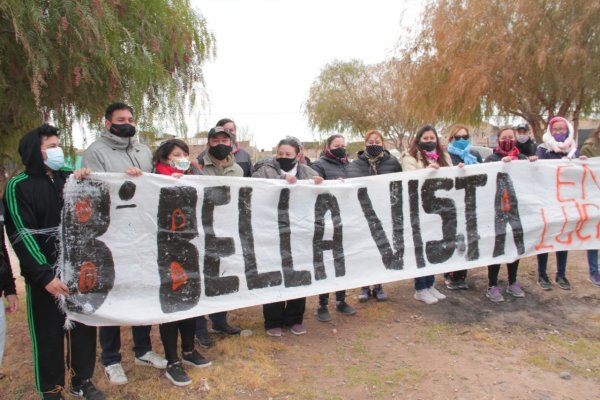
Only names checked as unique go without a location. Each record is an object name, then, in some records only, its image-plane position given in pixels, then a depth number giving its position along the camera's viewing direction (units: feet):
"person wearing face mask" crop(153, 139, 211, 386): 10.37
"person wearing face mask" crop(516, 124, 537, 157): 18.02
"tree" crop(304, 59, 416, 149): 100.53
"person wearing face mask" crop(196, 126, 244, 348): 12.27
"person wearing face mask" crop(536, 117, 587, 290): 16.11
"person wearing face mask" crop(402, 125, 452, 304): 14.75
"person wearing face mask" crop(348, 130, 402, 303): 14.56
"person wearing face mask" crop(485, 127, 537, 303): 15.35
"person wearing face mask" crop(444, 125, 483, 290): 16.24
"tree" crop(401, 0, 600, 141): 28.53
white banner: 10.11
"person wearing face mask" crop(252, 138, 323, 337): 13.03
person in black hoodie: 8.68
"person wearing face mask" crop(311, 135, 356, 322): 14.32
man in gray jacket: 10.40
